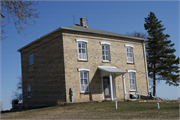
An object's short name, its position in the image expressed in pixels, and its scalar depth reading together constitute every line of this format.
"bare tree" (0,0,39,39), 9.37
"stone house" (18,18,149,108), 20.73
